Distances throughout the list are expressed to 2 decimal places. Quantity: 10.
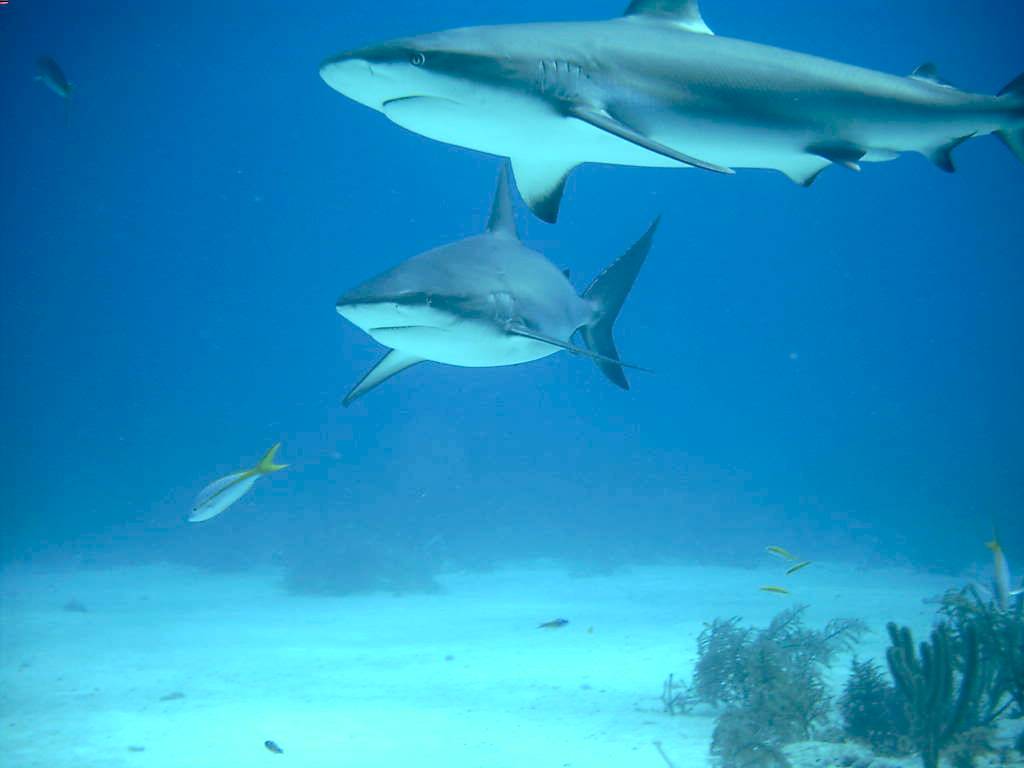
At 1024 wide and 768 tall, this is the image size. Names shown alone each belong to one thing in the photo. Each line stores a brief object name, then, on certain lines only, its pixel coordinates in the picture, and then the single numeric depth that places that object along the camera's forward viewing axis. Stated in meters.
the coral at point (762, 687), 5.31
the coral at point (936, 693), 4.66
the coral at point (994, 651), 5.31
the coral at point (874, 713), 5.08
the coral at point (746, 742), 5.03
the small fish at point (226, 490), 5.71
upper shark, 2.88
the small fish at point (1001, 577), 6.07
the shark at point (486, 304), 3.45
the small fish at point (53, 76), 11.56
